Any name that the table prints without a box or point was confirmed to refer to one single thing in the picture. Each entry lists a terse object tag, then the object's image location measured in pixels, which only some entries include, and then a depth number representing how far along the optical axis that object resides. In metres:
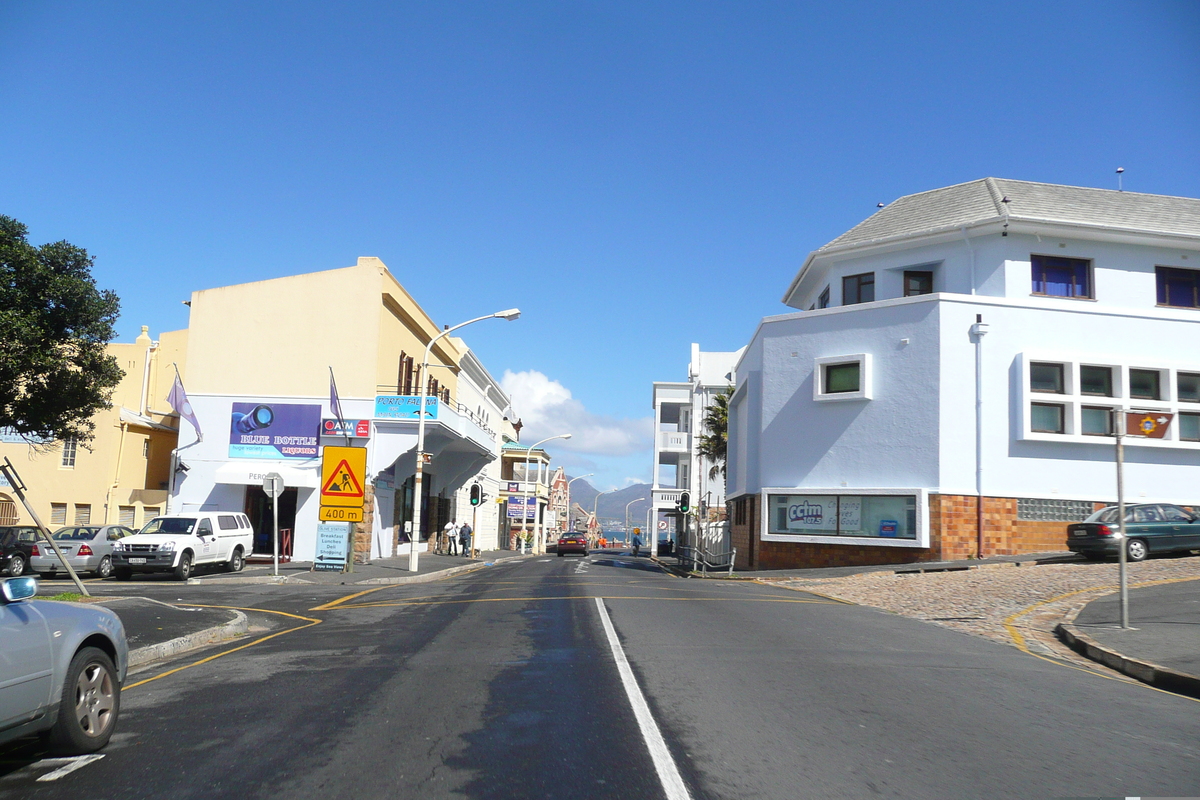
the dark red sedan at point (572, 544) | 52.94
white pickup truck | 22.70
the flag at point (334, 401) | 29.64
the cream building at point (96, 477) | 32.81
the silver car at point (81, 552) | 24.11
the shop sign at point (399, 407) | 30.75
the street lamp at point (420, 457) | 25.09
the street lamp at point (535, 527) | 62.64
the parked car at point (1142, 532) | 22.36
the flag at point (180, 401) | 30.47
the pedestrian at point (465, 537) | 40.44
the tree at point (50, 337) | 19.92
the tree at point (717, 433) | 46.09
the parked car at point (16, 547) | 24.05
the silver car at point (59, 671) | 5.26
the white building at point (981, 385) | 26.88
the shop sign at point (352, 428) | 31.12
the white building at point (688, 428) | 59.12
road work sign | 23.52
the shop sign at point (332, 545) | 25.00
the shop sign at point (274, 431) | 31.44
